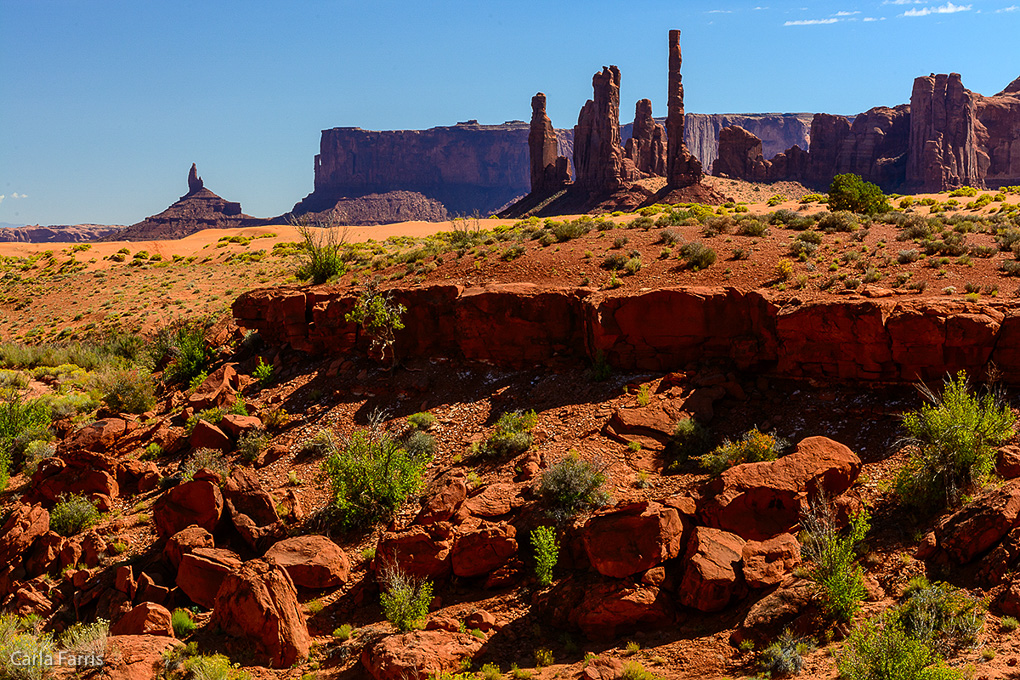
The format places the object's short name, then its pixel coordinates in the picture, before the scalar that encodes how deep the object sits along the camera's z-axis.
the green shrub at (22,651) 8.98
